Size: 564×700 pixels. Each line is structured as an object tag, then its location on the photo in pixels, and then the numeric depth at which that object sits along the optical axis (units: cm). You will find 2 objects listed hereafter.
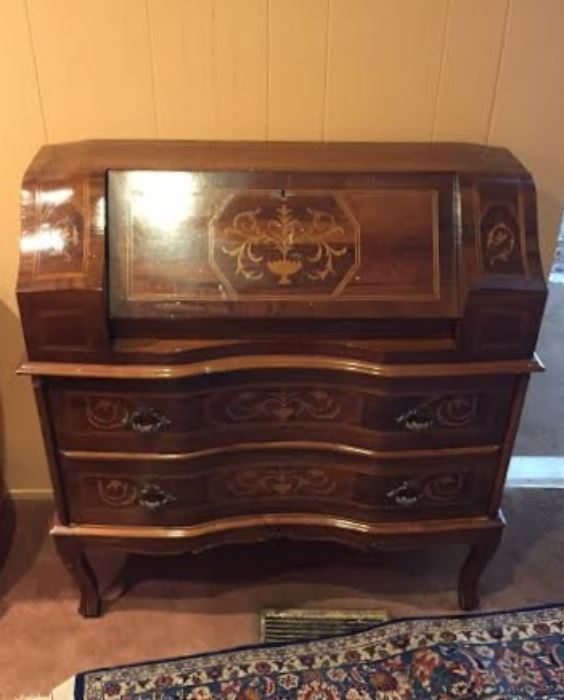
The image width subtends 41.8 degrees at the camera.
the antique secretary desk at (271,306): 130
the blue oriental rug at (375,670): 155
